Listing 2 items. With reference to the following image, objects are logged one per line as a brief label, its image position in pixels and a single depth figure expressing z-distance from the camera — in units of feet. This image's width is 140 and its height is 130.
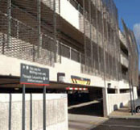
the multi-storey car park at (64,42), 28.14
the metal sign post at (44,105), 22.82
